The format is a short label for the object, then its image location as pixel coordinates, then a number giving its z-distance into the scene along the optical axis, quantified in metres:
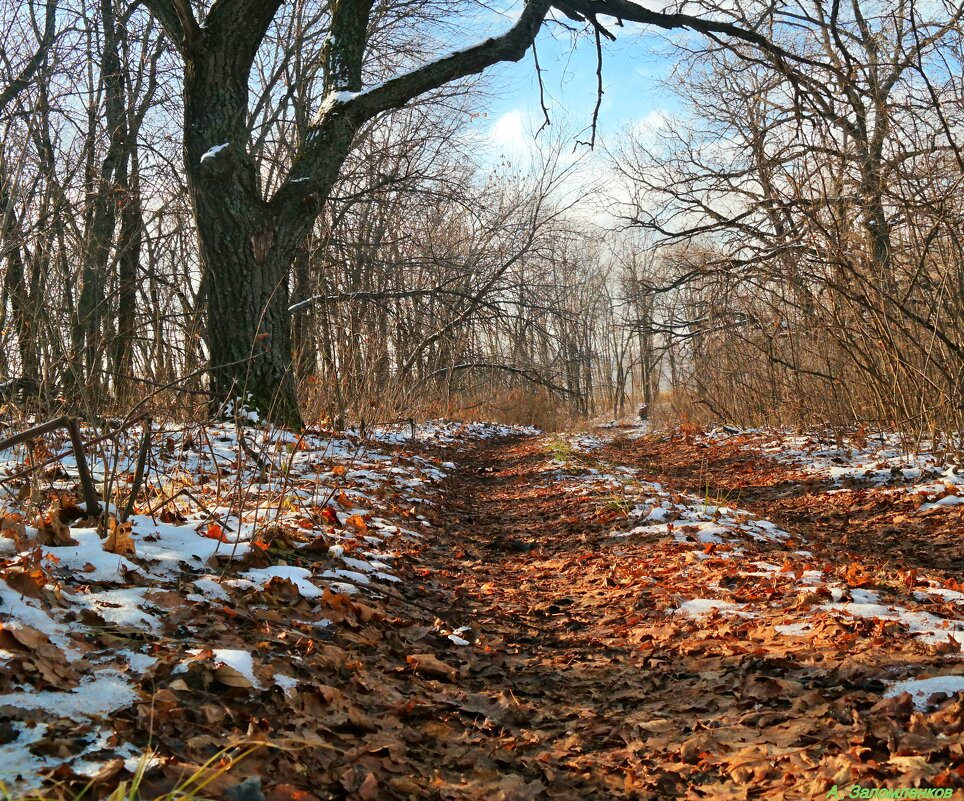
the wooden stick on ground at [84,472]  2.54
